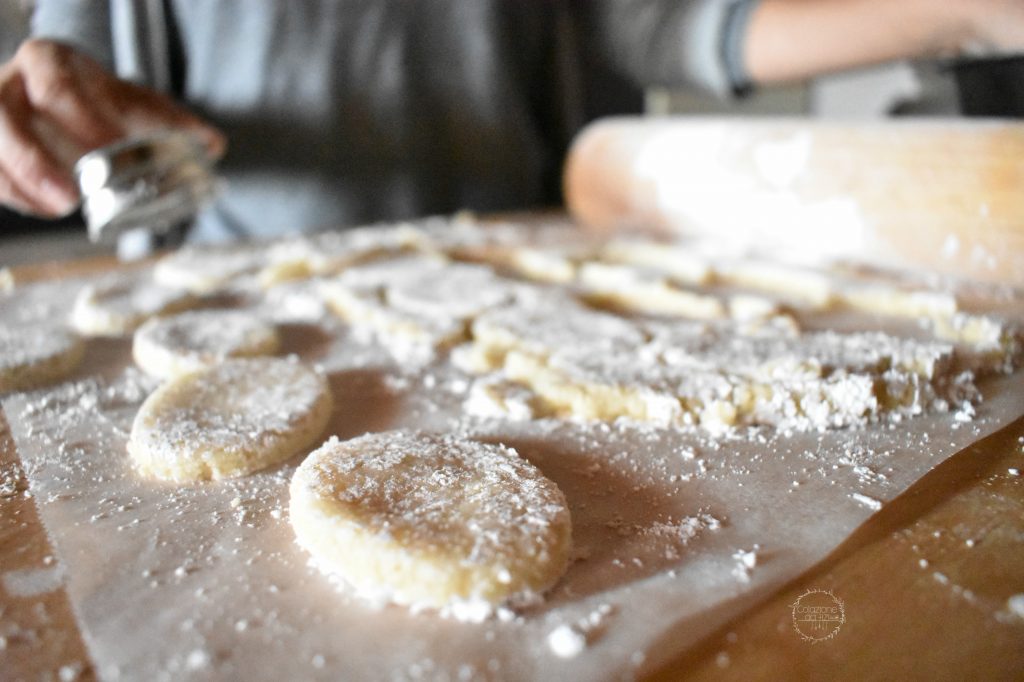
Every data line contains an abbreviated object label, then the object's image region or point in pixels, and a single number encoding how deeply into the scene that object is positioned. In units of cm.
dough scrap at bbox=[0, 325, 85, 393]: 39
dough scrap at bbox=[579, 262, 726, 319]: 45
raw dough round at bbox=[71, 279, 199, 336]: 44
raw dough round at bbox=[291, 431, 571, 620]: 29
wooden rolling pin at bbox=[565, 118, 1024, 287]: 46
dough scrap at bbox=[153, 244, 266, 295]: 50
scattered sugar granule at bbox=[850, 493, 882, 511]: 31
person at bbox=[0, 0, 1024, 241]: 58
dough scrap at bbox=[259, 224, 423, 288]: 51
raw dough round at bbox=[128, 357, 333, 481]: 33
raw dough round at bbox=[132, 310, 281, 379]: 40
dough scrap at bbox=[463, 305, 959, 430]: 35
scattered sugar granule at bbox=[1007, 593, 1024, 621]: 28
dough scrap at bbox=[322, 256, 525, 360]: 43
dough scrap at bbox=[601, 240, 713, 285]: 49
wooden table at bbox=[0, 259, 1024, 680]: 27
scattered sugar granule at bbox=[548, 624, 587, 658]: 27
